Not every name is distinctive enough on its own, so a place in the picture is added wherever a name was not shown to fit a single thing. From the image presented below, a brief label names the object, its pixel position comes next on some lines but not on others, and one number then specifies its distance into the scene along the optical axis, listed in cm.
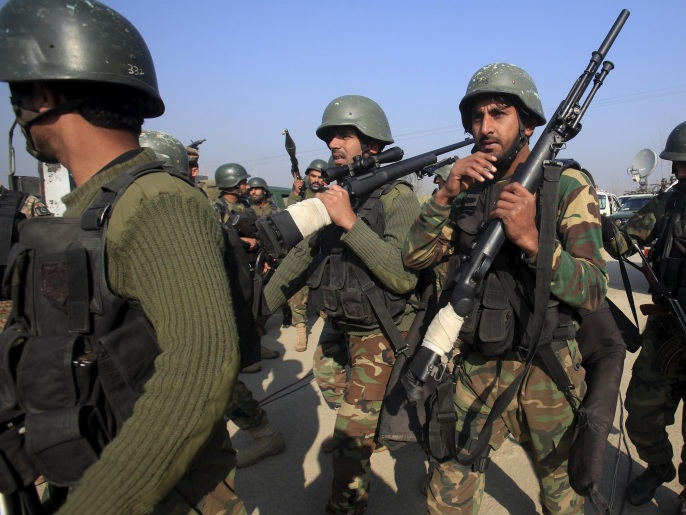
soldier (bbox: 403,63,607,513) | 180
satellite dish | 959
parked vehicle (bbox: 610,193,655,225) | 1225
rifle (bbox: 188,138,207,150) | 735
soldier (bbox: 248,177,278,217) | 880
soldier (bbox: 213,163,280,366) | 653
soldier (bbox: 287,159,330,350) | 592
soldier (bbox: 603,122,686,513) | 274
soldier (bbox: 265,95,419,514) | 237
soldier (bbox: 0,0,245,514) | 95
